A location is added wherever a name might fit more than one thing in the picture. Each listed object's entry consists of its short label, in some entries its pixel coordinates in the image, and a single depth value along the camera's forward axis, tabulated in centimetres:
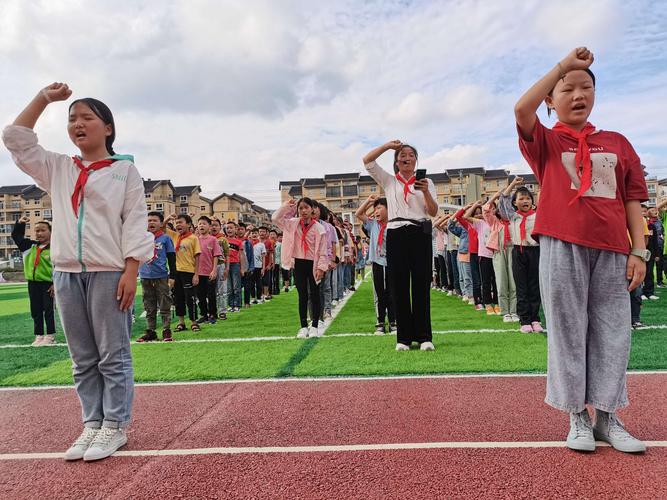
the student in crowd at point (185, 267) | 872
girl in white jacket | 300
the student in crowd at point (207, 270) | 953
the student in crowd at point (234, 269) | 1245
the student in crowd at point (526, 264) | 712
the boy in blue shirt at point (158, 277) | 802
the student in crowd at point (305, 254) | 753
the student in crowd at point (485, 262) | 931
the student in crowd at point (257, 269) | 1501
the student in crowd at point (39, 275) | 793
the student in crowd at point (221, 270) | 1085
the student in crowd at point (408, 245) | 582
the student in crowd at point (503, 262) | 796
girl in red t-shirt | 283
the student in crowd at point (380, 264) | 779
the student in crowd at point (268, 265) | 1608
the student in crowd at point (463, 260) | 1111
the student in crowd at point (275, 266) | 1750
